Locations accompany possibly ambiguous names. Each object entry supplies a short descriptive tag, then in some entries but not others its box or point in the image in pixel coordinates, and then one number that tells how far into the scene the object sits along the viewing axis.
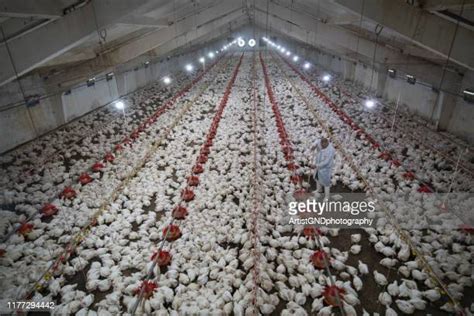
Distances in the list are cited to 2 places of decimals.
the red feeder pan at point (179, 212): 4.75
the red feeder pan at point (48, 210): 4.93
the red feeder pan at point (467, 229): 4.19
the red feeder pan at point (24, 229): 4.44
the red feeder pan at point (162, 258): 3.86
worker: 4.72
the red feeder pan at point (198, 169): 6.21
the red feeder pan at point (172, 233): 4.32
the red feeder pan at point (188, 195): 5.28
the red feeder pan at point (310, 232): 4.26
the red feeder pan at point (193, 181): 5.76
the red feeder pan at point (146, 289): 3.36
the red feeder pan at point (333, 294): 3.26
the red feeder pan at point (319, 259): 3.75
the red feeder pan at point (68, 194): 5.37
